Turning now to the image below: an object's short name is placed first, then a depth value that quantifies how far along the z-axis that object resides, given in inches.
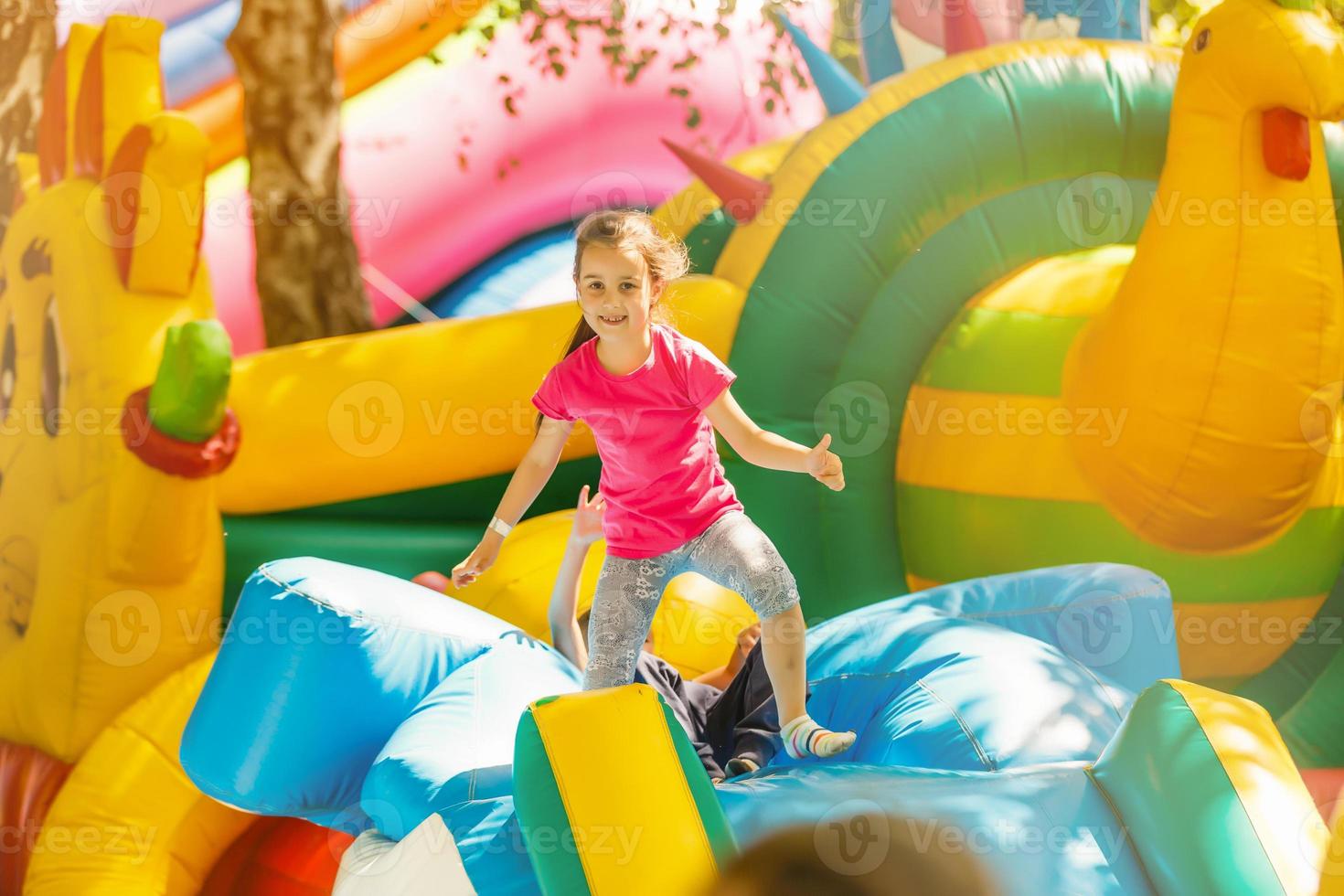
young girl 264.5
